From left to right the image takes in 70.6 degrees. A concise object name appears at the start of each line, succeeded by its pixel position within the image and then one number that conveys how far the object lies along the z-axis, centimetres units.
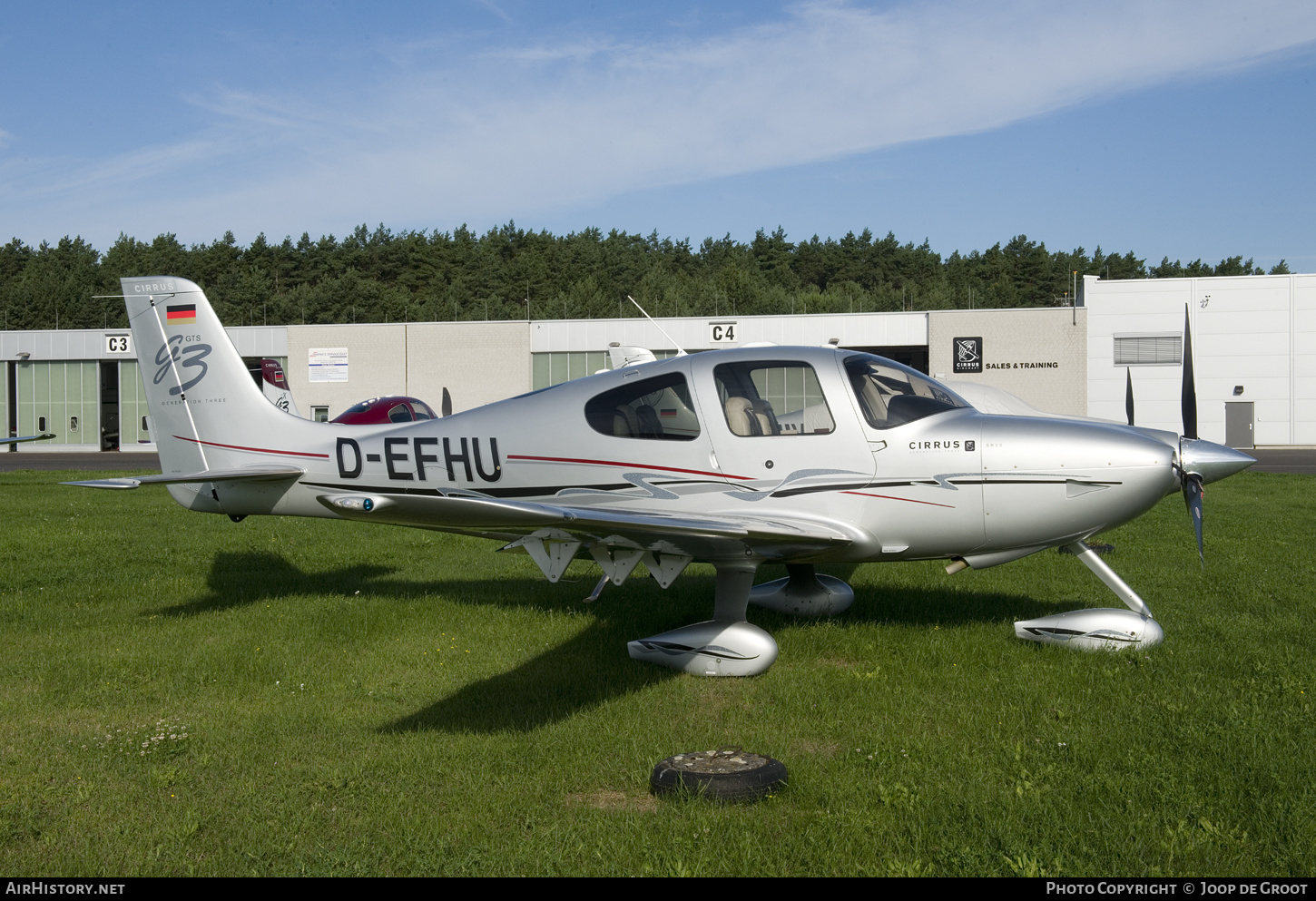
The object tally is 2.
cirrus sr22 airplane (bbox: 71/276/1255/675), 656
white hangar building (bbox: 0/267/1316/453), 4381
